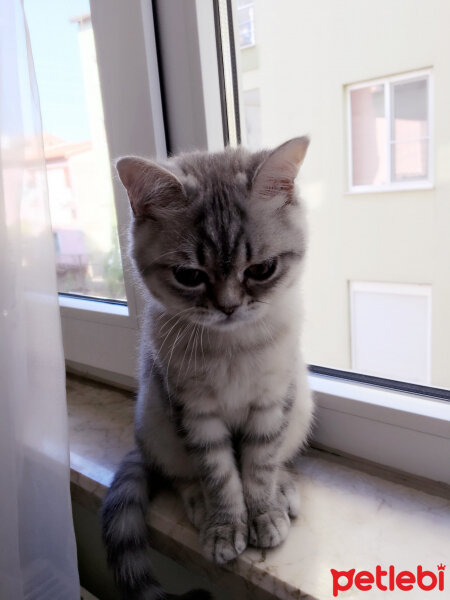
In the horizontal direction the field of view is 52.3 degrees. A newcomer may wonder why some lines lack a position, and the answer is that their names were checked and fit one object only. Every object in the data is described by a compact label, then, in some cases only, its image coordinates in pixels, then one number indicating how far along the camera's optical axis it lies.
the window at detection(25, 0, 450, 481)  0.28
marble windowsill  0.21
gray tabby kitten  0.22
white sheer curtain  0.21
